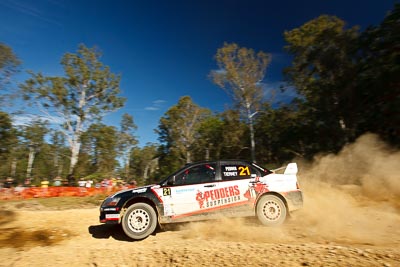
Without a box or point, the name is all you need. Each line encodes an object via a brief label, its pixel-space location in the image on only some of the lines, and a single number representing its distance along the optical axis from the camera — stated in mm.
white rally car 6035
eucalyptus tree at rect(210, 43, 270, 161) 26500
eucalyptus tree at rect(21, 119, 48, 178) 58406
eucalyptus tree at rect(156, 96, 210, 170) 39969
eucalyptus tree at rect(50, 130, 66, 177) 65500
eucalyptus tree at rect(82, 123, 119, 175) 34634
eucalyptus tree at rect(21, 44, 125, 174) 28516
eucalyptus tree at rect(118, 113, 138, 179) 53062
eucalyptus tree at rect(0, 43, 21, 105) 22297
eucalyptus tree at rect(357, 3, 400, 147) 16891
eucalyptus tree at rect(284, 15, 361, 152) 21828
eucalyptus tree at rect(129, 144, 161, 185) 69688
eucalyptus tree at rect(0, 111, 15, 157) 25953
